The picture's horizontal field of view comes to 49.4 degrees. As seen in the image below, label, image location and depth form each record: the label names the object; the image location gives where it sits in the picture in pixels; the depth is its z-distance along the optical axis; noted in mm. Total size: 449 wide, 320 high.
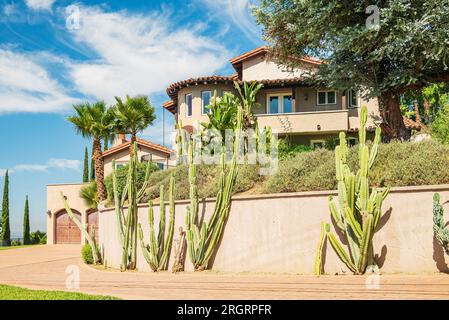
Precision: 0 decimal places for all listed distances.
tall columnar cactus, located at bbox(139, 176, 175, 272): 15367
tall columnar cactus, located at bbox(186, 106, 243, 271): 14492
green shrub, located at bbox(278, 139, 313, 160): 20094
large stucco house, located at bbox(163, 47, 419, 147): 28875
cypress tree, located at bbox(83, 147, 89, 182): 46312
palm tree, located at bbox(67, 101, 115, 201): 30203
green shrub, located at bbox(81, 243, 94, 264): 19922
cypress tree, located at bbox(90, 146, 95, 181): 45281
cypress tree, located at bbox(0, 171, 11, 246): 41750
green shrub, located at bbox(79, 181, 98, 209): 34125
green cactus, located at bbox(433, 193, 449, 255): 11117
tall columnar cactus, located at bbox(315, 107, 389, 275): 11828
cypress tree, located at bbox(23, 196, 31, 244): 42312
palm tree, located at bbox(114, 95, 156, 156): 29875
